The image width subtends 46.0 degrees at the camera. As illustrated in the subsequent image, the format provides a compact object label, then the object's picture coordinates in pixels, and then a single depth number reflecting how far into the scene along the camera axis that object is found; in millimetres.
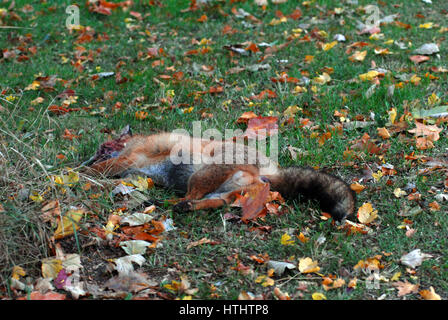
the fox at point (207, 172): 4320
